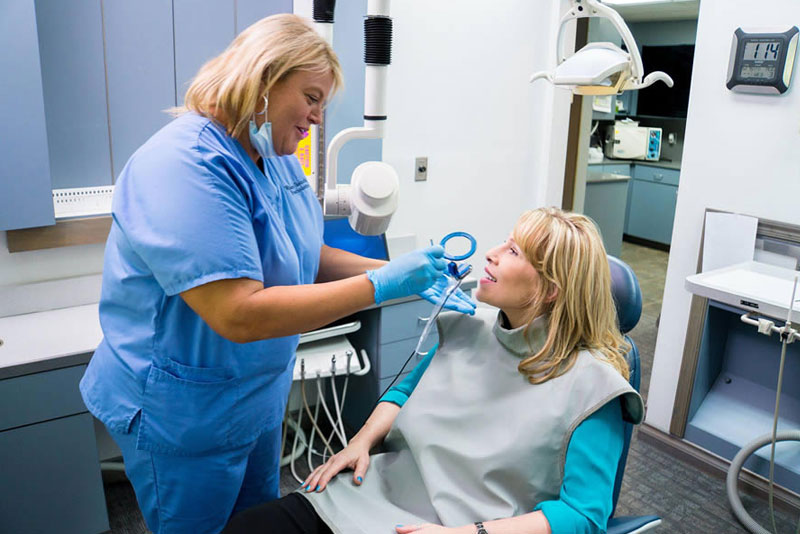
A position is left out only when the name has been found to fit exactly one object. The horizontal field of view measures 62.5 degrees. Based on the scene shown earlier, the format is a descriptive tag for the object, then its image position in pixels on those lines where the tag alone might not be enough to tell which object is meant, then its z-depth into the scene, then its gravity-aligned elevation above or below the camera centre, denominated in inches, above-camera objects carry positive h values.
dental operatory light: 61.4 +5.6
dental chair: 54.2 -14.0
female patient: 45.8 -22.0
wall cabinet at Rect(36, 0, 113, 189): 70.9 +2.1
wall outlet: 106.2 -7.4
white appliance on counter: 223.0 -3.7
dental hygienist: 42.5 -11.3
